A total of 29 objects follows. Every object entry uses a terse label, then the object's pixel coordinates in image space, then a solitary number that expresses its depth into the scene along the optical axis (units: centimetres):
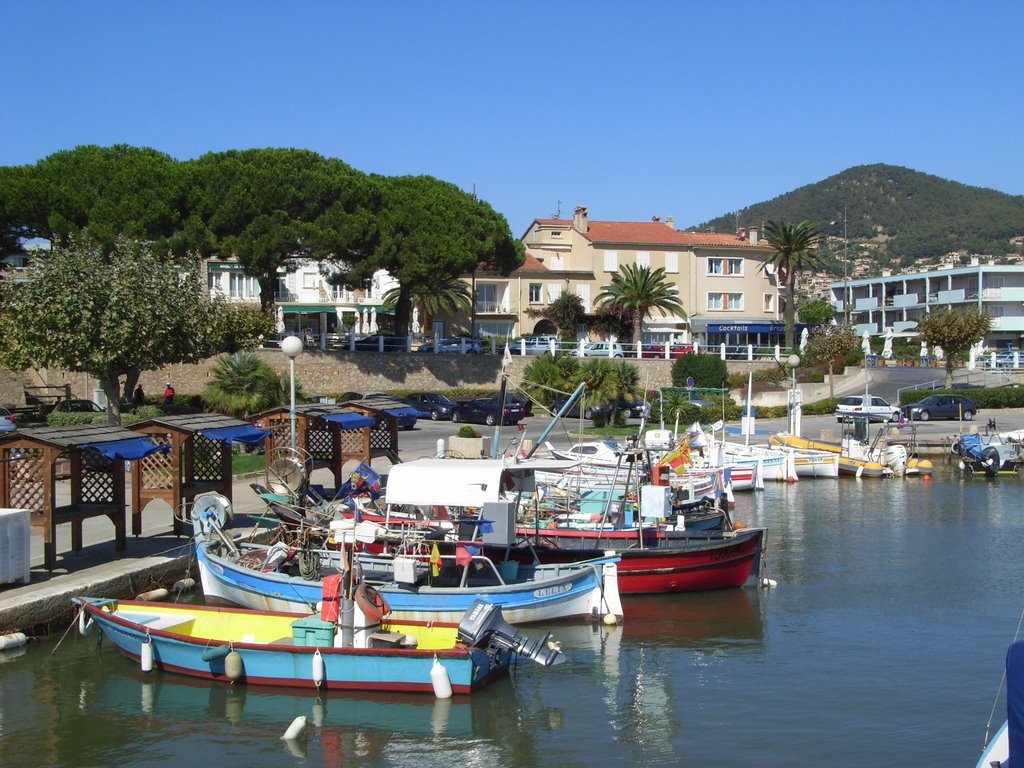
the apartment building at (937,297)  8400
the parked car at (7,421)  3575
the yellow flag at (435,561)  1734
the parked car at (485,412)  4856
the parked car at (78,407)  3972
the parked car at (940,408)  5194
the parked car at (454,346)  5881
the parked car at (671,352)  6112
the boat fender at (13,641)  1595
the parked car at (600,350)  5891
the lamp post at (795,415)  4388
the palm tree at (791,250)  7156
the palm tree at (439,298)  5734
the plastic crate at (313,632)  1538
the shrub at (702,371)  5666
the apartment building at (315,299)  7238
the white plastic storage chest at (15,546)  1684
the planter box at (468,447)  3319
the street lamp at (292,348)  2406
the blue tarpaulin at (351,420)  2655
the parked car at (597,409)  4641
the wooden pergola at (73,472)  1808
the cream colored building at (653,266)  7325
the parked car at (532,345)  5961
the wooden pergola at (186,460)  2141
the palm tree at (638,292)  6688
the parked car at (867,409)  4906
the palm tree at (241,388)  3462
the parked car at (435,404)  5065
